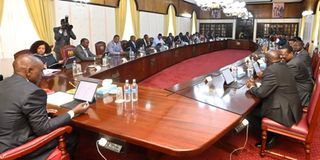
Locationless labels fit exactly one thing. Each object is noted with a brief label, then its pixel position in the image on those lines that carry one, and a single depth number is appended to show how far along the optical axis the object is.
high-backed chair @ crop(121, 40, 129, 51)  6.76
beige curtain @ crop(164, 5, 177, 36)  11.70
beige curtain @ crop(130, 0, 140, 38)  8.93
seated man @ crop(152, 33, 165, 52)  7.79
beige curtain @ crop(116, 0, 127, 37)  8.28
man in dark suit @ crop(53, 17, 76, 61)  5.66
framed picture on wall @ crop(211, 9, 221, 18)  15.03
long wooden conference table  1.42
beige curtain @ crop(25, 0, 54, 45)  5.60
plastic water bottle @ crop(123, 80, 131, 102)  2.18
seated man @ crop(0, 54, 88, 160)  1.46
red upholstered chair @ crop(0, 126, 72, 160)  1.36
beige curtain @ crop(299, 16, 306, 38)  11.97
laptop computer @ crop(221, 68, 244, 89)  2.80
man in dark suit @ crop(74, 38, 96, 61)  4.55
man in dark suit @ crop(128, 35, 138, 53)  6.44
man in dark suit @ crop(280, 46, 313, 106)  3.05
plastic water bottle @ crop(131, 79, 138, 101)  2.20
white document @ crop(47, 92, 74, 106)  2.11
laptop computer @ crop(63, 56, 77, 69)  3.81
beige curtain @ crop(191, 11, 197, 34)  15.17
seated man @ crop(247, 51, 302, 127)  2.25
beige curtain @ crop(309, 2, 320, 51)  9.04
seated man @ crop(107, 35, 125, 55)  6.45
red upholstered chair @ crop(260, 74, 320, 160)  2.00
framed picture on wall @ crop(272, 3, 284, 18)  13.66
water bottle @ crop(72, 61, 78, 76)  3.35
